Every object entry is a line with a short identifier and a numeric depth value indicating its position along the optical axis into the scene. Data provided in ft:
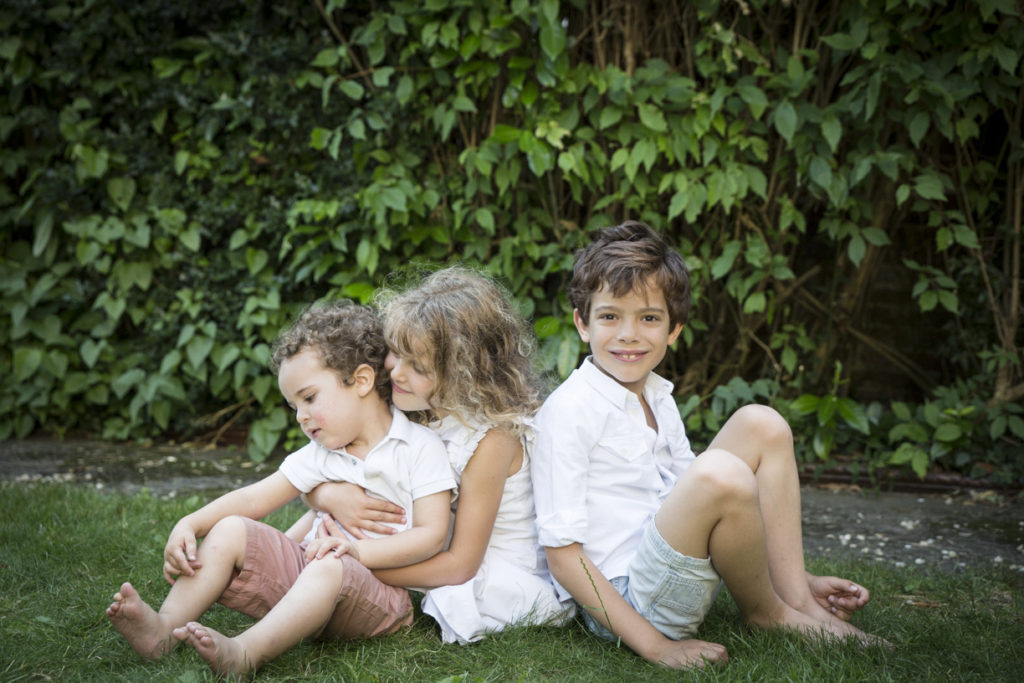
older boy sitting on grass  5.78
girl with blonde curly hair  6.32
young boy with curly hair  5.66
